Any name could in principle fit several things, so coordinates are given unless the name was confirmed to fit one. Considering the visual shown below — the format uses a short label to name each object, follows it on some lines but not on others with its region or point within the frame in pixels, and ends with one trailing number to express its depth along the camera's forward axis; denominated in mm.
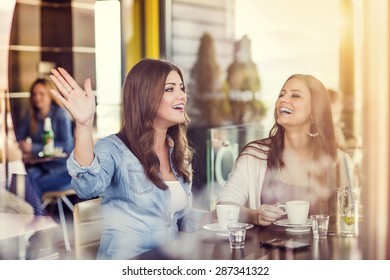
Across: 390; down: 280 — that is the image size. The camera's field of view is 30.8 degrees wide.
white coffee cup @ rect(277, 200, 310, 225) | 2617
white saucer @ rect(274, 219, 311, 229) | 2588
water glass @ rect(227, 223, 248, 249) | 2391
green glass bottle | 3577
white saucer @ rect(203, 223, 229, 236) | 2545
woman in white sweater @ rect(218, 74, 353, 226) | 2898
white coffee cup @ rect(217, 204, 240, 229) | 2598
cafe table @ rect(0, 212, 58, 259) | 3262
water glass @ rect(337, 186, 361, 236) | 2566
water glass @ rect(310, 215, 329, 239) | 2535
